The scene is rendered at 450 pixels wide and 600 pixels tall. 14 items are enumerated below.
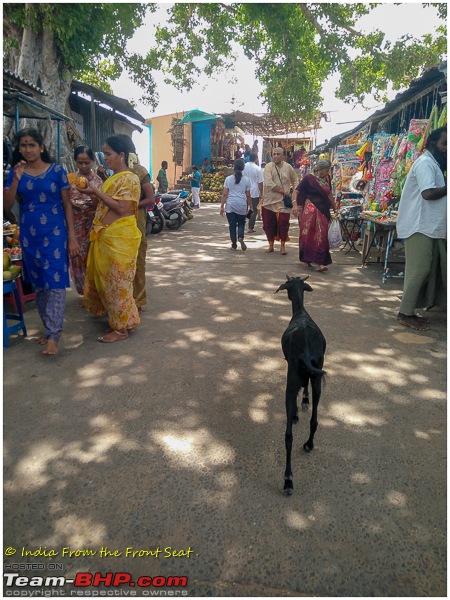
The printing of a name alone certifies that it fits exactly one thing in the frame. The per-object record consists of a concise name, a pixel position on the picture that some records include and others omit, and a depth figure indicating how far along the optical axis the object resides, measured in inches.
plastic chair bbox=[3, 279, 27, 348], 150.3
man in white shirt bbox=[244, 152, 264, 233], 412.5
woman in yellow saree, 149.1
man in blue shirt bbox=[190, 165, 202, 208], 673.0
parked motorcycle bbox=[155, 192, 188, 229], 467.2
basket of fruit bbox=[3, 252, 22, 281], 149.3
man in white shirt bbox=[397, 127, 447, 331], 161.3
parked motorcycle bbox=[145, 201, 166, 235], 423.5
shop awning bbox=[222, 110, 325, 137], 888.3
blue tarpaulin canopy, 877.2
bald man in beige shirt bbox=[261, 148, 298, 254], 303.6
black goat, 83.7
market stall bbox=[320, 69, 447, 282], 237.1
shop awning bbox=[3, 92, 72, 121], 245.0
